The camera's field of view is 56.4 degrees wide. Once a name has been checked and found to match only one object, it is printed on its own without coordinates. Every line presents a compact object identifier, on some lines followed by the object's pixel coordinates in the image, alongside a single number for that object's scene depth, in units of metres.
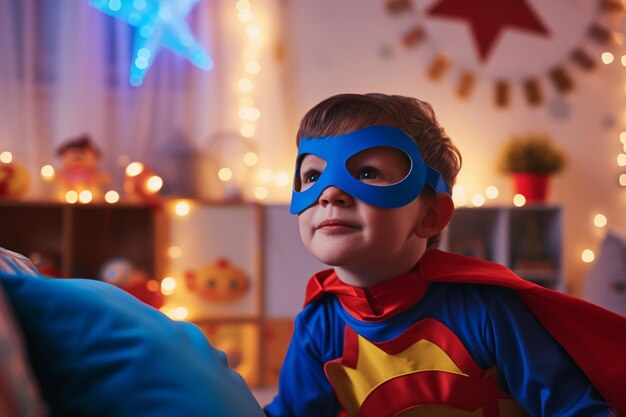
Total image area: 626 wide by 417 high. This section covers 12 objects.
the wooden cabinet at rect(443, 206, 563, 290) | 2.90
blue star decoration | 2.90
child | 0.82
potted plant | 3.06
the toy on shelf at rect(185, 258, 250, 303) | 2.59
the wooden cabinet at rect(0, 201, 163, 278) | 2.57
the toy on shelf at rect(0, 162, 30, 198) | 2.53
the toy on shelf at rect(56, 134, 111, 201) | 2.67
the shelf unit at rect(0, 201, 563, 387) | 2.60
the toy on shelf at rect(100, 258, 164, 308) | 2.45
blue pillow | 0.50
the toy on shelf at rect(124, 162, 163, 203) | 2.62
